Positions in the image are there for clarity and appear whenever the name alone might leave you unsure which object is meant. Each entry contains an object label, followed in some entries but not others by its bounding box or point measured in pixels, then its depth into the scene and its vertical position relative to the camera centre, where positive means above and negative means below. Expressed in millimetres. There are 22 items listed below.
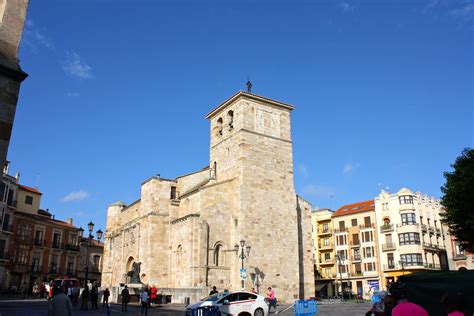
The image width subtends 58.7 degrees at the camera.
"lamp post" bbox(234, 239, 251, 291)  23875 +2125
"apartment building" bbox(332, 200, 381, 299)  46875 +4283
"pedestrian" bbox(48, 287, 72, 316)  7602 -333
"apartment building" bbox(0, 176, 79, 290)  42812 +4346
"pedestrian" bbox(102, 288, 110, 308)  21528 -353
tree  26516 +5487
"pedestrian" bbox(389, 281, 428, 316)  5203 -266
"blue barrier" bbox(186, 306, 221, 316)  10092 -555
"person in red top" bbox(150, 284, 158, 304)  24703 -397
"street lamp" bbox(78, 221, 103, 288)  23056 +2899
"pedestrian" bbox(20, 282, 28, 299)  41962 -36
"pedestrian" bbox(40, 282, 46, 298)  34922 -267
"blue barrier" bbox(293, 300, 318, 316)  15884 -713
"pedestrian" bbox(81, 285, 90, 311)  21778 -607
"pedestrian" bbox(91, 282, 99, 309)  22712 -478
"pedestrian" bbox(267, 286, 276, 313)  21403 -573
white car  16953 -620
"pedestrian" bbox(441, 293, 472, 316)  4898 -192
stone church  27047 +4608
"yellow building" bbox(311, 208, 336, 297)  50688 +4147
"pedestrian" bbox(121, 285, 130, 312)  19788 -458
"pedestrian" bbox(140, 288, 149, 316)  17706 -451
